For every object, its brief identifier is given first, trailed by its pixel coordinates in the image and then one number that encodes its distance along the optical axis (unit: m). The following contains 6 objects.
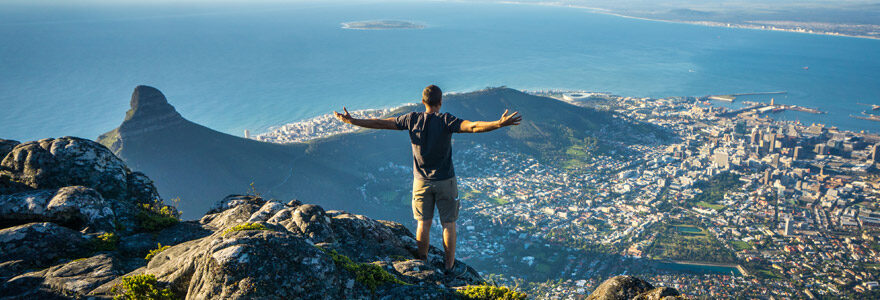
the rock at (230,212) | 7.48
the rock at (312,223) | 6.53
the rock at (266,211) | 7.14
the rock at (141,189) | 8.65
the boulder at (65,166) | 7.98
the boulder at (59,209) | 6.78
